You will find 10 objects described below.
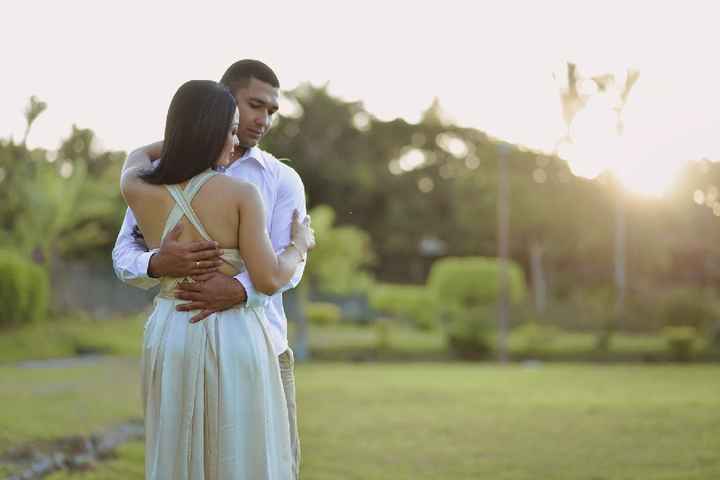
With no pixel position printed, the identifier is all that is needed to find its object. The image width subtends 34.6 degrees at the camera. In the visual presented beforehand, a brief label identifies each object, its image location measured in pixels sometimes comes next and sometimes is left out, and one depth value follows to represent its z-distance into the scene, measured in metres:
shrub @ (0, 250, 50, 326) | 24.53
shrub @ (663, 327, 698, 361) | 31.61
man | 3.45
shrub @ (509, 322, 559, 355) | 32.97
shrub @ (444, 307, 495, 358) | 32.84
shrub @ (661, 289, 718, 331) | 33.34
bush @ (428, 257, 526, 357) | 37.62
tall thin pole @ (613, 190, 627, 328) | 42.78
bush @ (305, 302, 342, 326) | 40.81
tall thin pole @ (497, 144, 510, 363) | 32.12
